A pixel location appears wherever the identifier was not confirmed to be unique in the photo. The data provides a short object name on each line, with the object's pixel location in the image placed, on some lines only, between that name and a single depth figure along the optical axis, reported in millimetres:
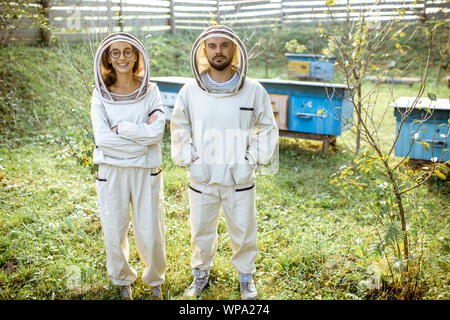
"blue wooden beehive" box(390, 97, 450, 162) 4574
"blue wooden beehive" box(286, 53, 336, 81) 10641
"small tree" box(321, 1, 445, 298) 2434
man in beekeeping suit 2486
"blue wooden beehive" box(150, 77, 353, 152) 5406
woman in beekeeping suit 2412
